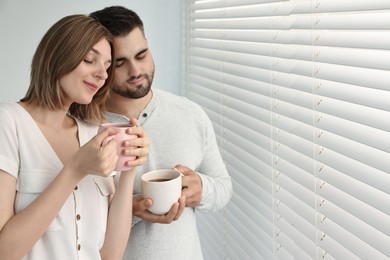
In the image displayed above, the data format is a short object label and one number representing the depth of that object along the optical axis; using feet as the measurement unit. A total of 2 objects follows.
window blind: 2.46
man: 3.55
